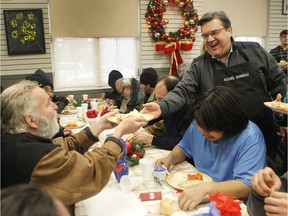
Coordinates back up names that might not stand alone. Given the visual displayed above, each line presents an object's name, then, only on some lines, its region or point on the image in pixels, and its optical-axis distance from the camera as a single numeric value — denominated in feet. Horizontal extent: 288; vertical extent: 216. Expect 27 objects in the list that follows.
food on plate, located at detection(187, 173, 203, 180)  6.19
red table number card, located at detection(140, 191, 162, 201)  5.58
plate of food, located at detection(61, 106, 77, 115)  15.92
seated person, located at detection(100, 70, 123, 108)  17.98
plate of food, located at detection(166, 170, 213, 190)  5.98
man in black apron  8.42
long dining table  5.04
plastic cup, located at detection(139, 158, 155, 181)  6.42
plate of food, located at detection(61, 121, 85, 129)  12.15
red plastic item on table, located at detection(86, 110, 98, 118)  13.80
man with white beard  4.43
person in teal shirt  5.57
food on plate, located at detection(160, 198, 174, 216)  4.97
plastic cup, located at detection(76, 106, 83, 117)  15.29
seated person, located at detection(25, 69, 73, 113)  14.60
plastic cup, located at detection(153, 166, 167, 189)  5.97
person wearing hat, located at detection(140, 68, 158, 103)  14.84
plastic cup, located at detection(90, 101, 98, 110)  16.26
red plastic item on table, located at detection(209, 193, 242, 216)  4.48
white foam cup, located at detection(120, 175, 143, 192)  5.94
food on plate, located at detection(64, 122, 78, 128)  12.22
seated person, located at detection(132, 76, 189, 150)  8.63
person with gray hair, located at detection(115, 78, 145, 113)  16.14
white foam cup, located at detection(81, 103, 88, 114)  15.64
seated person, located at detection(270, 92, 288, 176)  8.22
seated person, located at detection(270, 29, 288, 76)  21.99
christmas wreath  22.00
